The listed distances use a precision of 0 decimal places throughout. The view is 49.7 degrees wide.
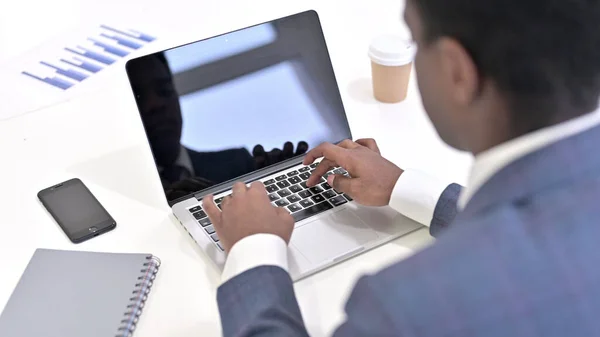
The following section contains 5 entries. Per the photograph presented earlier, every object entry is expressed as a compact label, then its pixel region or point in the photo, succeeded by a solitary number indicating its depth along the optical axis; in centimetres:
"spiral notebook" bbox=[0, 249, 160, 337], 70
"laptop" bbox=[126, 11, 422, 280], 83
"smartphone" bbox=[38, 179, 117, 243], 84
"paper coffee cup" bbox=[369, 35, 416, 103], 107
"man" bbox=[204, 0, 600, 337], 42
